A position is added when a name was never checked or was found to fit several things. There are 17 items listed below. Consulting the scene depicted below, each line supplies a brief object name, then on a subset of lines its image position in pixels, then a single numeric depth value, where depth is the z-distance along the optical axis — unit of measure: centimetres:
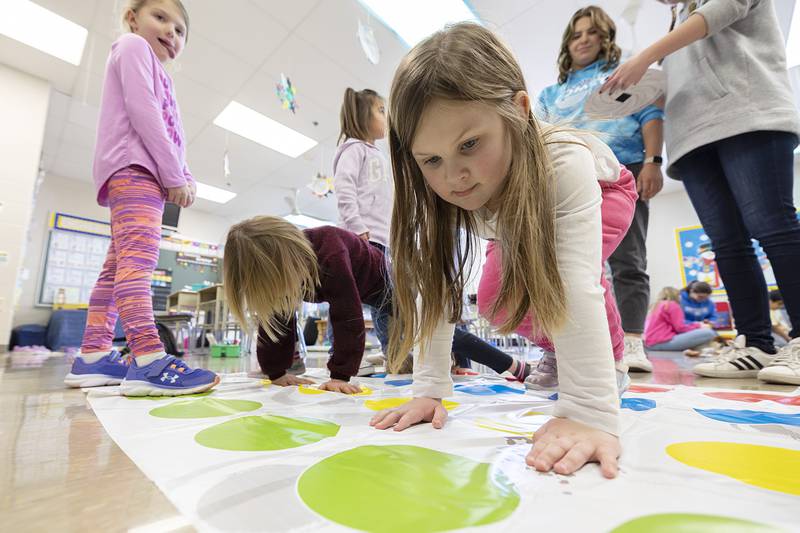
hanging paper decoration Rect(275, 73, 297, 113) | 244
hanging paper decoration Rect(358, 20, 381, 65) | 182
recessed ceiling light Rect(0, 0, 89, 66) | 221
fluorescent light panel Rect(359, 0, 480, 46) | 204
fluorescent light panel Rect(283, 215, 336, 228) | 551
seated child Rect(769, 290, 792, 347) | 269
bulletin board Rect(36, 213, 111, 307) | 411
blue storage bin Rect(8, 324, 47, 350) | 340
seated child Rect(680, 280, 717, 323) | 331
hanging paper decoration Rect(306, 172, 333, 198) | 349
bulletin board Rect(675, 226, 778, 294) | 461
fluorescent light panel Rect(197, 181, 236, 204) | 454
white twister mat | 24
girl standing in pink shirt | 84
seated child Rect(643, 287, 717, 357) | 269
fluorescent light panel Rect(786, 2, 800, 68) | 238
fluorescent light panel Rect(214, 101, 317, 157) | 310
